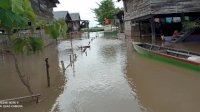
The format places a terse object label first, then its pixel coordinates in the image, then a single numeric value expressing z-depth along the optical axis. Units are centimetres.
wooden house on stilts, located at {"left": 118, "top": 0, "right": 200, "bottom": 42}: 1200
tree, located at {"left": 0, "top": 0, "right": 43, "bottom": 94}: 371
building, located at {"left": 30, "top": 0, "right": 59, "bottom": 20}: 1426
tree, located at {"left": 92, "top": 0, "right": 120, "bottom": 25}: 3713
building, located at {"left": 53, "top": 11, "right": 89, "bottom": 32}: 2996
